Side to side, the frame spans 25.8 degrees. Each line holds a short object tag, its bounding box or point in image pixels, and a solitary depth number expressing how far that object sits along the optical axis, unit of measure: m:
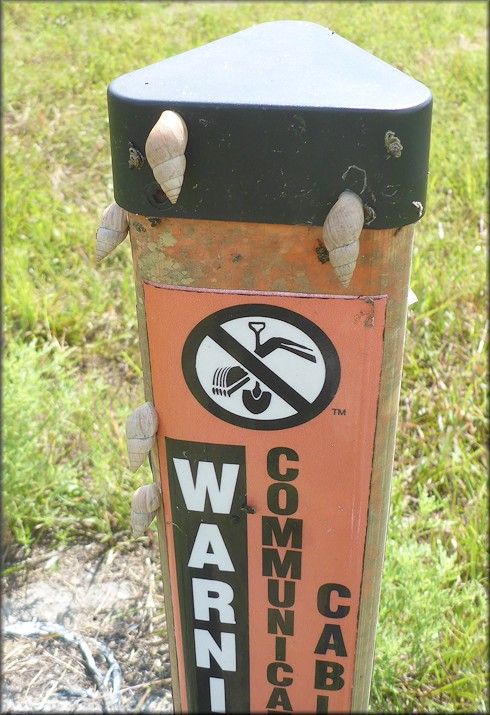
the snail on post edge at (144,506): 0.41
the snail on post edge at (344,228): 0.32
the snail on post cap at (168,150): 0.31
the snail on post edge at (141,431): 0.39
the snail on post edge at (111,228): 0.36
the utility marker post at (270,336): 0.32
